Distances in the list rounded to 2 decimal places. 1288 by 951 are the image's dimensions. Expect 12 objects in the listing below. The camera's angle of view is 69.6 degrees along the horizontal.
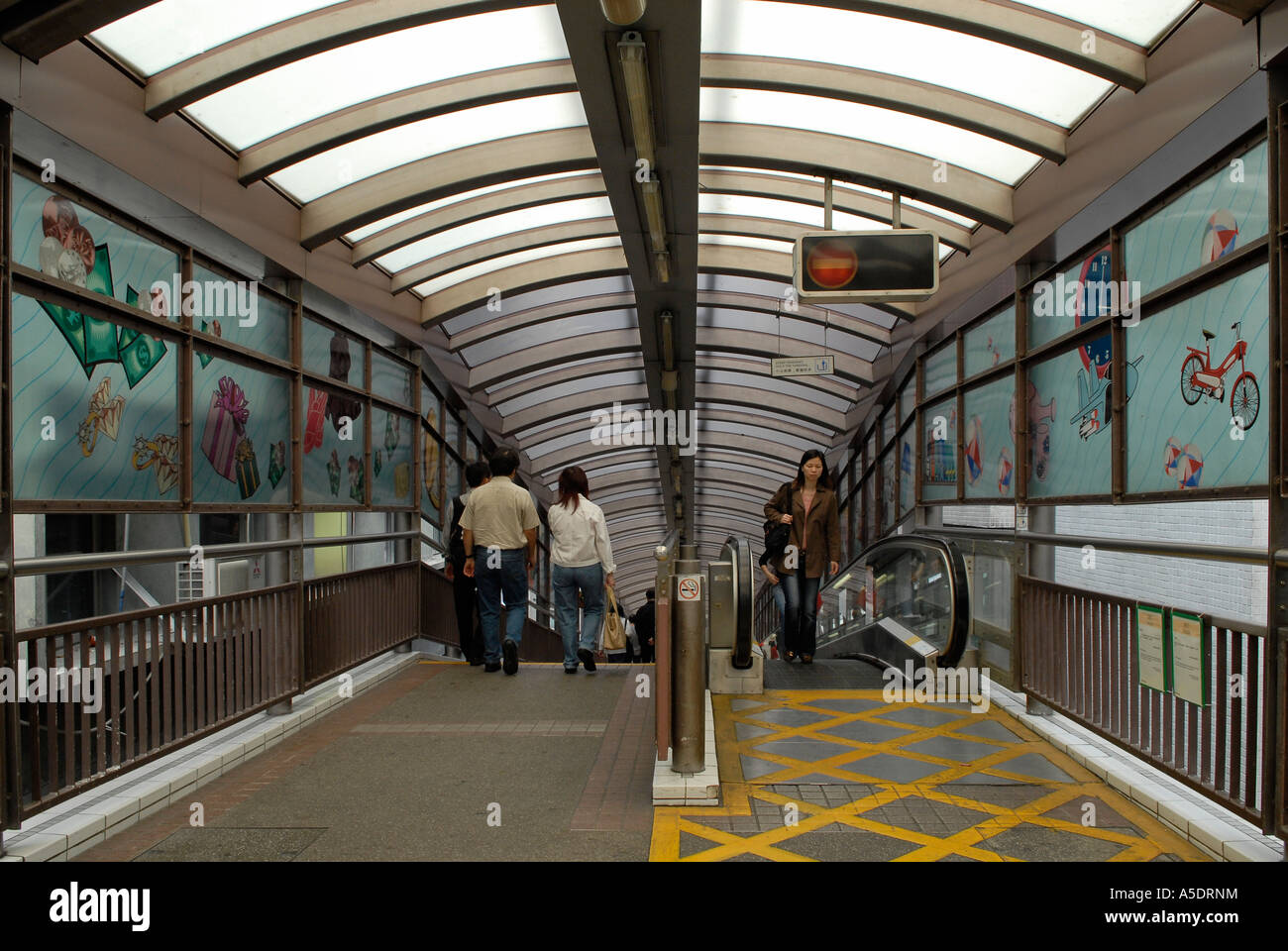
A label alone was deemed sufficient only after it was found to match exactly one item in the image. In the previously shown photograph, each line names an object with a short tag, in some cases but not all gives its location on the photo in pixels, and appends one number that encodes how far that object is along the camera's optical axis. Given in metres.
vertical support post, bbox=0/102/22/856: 3.04
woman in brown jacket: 6.87
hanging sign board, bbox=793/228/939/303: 5.89
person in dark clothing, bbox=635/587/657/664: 12.07
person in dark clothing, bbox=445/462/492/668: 7.01
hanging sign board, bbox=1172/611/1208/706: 3.33
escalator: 6.16
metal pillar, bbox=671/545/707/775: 3.87
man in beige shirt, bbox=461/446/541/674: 6.58
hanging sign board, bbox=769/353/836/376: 8.83
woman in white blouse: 6.67
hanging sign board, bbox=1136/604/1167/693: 3.59
